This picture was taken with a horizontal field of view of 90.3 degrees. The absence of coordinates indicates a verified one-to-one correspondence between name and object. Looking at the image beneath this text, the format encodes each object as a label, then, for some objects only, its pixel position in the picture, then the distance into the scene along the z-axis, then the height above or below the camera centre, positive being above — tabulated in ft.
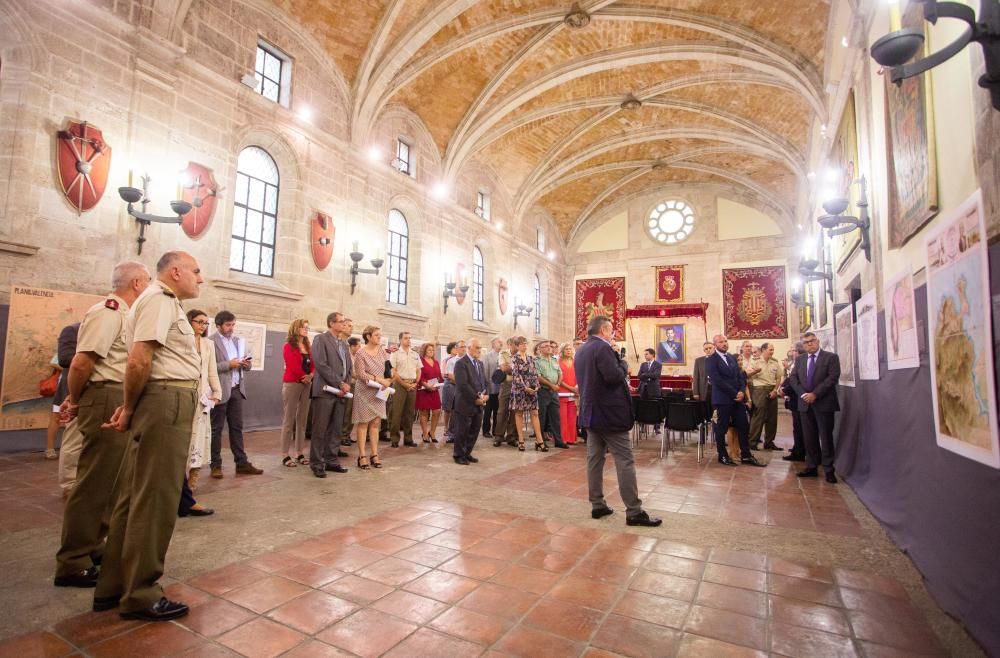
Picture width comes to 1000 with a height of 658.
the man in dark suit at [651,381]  26.61 -0.43
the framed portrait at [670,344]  60.18 +3.66
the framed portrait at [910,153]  9.83 +5.07
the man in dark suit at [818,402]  17.12 -0.87
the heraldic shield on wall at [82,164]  19.98 +8.09
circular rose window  63.36 +19.56
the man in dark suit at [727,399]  19.89 -0.97
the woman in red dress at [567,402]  24.94 -1.54
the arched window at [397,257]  39.55 +8.97
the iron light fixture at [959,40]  5.62 +4.08
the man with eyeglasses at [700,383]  25.70 -0.47
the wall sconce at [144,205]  20.75 +6.73
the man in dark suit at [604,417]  12.16 -1.12
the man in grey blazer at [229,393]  15.79 -0.92
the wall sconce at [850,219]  16.51 +5.44
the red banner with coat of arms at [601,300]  64.76 +9.60
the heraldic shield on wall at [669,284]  62.13 +11.30
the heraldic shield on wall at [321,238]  31.14 +8.11
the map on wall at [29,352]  18.30 +0.29
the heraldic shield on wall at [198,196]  24.35 +8.38
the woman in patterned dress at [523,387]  22.86 -0.74
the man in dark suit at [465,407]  18.95 -1.43
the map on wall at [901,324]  10.63 +1.27
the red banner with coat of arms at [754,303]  56.59 +8.50
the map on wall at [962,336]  6.70 +0.68
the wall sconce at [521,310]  55.38 +6.78
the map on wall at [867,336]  14.33 +1.29
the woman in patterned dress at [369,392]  17.33 -0.87
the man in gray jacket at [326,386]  16.24 -0.70
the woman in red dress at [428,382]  23.43 -0.63
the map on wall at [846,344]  17.82 +1.28
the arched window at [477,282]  50.42 +8.93
